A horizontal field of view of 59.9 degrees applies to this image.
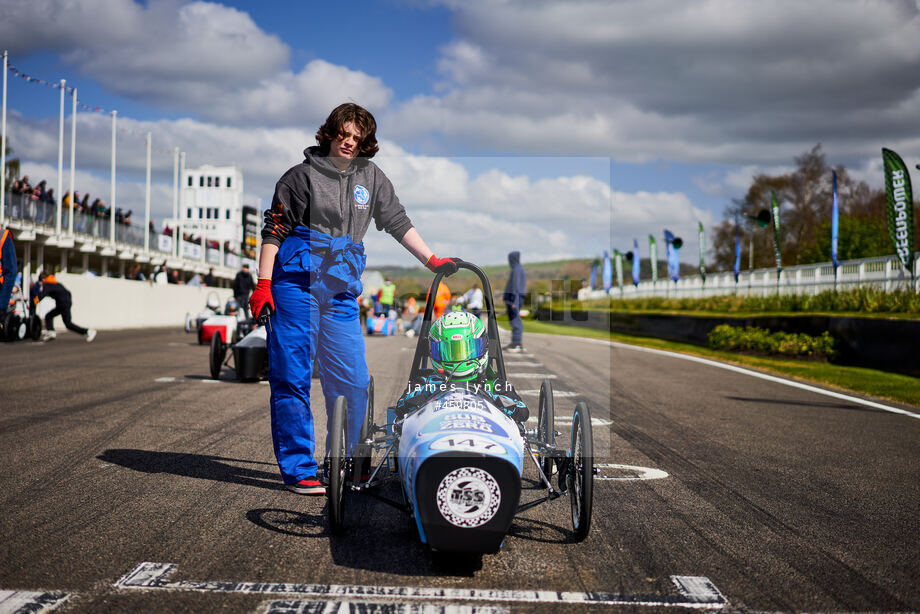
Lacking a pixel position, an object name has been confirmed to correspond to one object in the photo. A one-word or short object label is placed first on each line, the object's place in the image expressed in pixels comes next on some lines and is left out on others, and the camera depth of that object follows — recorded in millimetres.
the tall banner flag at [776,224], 35438
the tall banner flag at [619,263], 65275
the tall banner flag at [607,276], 52422
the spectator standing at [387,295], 24078
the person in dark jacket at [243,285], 18031
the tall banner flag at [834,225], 28803
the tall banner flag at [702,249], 51694
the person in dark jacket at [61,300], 17828
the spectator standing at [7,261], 10844
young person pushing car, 4512
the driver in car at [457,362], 4496
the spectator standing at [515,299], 15602
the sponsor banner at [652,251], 59269
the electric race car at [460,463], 3303
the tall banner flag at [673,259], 49219
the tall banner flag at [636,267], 58519
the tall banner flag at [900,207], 18547
